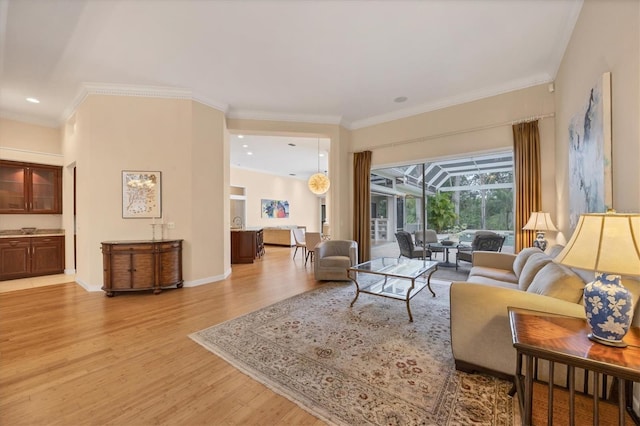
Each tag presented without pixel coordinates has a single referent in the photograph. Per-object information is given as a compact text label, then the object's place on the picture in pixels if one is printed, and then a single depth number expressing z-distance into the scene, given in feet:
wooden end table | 3.78
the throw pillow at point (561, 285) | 6.16
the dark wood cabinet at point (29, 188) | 17.17
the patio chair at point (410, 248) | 18.94
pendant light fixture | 24.41
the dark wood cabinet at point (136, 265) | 13.44
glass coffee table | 11.16
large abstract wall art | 6.48
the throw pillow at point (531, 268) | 8.56
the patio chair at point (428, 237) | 19.73
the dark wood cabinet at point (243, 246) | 22.66
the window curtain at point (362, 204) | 19.06
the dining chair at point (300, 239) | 25.17
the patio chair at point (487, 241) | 16.29
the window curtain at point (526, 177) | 12.85
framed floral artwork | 14.58
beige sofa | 6.15
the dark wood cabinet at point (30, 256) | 16.52
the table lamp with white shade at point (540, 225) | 11.48
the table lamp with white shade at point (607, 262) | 4.02
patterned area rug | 5.67
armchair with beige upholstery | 16.05
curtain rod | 12.90
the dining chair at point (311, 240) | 22.93
